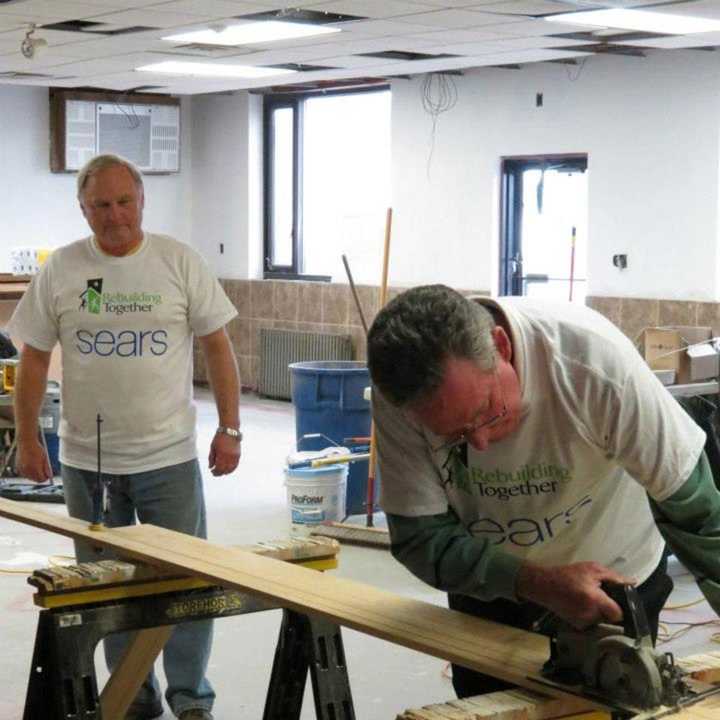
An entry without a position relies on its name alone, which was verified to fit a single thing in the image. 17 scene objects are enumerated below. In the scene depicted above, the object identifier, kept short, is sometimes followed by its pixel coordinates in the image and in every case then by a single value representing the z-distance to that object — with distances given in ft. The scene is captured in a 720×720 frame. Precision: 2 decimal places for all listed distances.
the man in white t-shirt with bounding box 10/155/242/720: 12.41
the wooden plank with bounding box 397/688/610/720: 6.24
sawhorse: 9.03
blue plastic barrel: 22.58
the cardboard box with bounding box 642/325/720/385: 20.10
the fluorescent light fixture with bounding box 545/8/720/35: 23.44
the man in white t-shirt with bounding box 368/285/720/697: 6.39
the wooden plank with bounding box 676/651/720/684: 6.70
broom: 20.24
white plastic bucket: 21.44
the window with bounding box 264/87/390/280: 36.14
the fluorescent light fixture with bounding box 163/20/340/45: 25.48
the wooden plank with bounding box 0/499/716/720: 7.09
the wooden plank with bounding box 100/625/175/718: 11.03
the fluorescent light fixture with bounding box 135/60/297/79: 32.29
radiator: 35.90
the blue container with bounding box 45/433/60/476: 25.75
